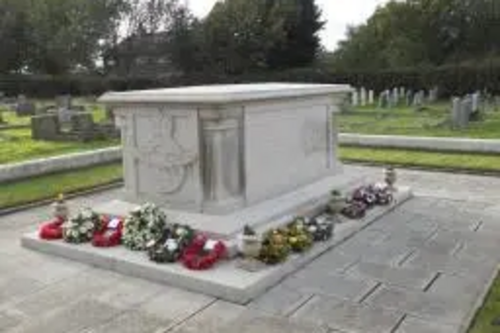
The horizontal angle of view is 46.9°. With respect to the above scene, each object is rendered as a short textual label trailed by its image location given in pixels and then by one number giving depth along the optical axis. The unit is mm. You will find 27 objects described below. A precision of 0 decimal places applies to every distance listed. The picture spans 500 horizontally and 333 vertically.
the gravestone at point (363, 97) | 29014
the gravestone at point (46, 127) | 18141
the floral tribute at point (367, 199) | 8805
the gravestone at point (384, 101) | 27125
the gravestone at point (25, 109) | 26847
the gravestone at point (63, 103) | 28139
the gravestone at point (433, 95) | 29683
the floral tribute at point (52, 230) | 7879
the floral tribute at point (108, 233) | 7469
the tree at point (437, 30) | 41875
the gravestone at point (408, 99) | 28397
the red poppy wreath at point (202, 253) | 6617
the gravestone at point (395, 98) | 27250
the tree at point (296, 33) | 40281
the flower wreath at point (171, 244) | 6855
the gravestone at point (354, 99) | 27920
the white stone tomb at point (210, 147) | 7789
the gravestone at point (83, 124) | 17922
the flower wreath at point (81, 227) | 7672
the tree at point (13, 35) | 47188
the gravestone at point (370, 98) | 29642
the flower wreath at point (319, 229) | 7625
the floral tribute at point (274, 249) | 6726
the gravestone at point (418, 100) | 27022
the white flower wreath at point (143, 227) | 7254
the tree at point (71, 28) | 44000
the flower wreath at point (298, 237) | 7160
